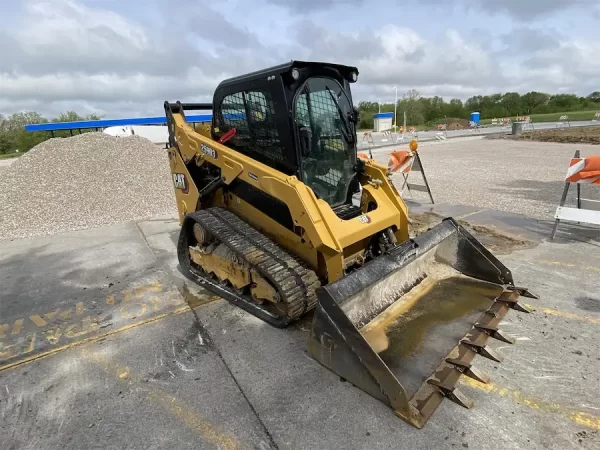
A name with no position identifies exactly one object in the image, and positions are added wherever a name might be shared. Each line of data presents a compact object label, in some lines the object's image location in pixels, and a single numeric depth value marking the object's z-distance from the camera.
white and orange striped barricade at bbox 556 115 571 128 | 35.12
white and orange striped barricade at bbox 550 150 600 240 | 5.55
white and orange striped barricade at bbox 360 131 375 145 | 26.99
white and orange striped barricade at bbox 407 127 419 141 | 31.99
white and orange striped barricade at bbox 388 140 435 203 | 7.93
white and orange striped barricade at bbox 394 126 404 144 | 27.98
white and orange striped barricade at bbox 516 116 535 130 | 34.66
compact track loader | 2.83
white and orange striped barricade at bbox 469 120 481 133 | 38.93
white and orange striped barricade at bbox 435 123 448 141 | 28.51
